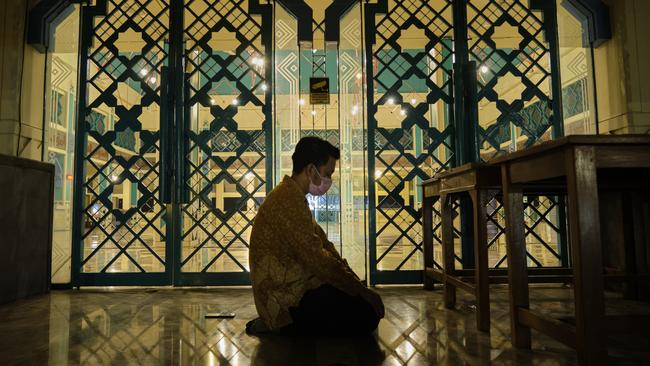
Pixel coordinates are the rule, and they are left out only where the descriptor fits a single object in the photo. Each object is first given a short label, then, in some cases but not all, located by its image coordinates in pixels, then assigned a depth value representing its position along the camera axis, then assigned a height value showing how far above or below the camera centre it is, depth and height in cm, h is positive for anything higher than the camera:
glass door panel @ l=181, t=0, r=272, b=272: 420 +78
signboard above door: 427 +122
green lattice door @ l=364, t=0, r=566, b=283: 420 +111
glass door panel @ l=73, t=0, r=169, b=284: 416 +78
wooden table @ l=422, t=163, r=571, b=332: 245 -21
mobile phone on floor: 287 -70
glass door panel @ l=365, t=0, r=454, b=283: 421 +98
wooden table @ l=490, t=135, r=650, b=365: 162 -3
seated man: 223 -34
